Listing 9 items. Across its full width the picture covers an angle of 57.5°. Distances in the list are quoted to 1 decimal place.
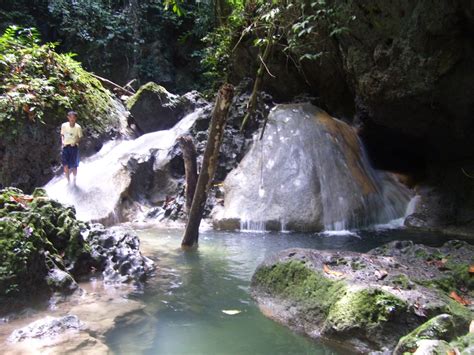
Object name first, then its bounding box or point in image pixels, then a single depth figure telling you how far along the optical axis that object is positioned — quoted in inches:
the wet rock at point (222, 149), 382.9
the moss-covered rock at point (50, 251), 152.0
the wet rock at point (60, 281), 164.9
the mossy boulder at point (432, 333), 105.7
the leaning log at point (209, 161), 243.9
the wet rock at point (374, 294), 128.6
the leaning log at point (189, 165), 297.9
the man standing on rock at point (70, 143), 379.2
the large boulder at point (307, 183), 347.3
